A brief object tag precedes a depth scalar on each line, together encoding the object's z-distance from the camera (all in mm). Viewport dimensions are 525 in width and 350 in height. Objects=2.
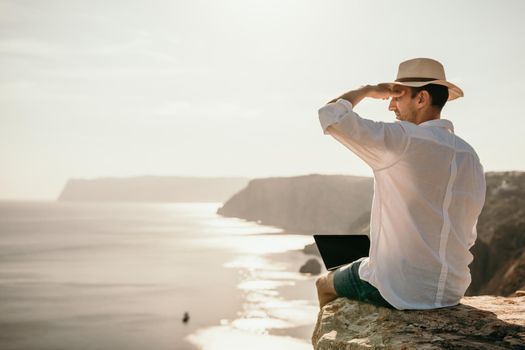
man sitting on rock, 3307
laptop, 4770
